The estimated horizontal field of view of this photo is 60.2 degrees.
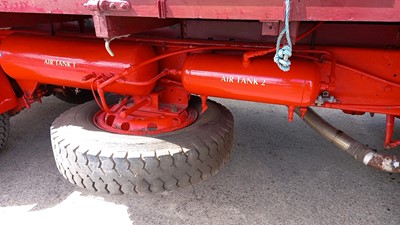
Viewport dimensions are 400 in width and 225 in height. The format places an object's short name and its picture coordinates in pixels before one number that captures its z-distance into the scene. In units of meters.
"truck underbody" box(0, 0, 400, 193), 1.89
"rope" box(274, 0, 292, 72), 1.36
